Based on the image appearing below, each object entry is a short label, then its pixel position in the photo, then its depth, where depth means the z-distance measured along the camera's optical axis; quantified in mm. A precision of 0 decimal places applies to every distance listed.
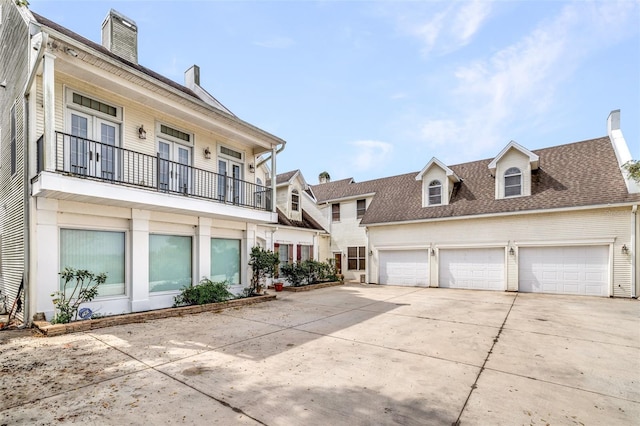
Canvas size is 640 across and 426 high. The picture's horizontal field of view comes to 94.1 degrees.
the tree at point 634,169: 11016
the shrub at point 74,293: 7125
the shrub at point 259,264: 12211
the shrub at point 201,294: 9773
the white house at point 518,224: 12109
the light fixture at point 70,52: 6859
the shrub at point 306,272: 15539
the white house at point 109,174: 7180
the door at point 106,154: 8242
